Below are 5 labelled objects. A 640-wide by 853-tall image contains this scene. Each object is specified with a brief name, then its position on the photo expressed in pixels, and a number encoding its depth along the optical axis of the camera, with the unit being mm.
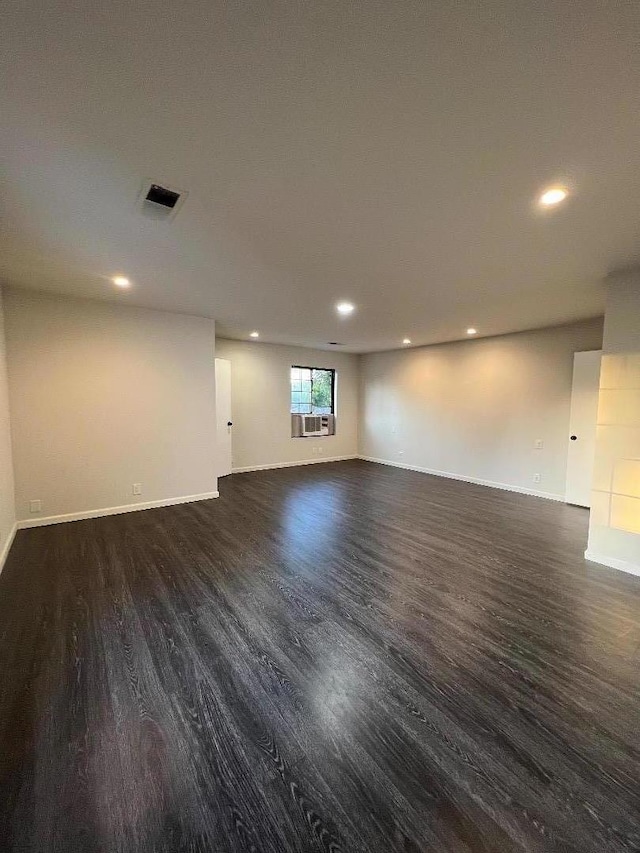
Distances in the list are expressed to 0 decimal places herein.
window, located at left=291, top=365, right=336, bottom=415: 7574
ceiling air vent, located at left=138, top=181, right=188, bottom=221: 1819
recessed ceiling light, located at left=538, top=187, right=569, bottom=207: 1768
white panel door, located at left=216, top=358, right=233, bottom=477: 6031
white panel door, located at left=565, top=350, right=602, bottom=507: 4680
